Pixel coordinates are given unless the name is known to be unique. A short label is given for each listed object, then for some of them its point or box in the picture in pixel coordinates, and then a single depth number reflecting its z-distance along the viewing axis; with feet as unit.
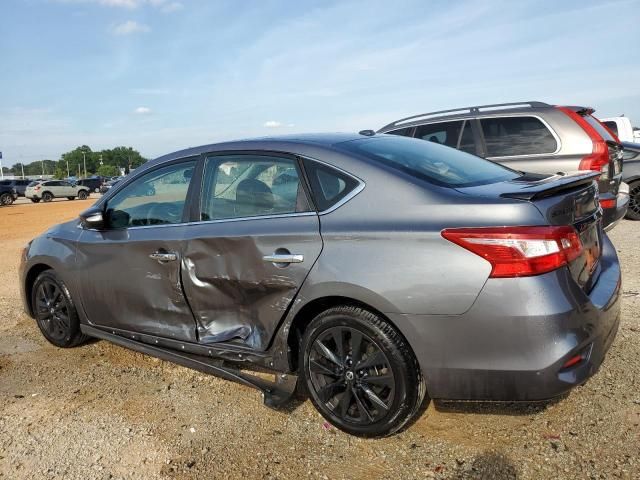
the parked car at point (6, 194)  105.60
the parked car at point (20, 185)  141.33
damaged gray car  7.86
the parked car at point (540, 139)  20.20
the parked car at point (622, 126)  51.65
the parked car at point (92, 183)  142.84
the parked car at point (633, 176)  30.99
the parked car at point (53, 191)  123.54
